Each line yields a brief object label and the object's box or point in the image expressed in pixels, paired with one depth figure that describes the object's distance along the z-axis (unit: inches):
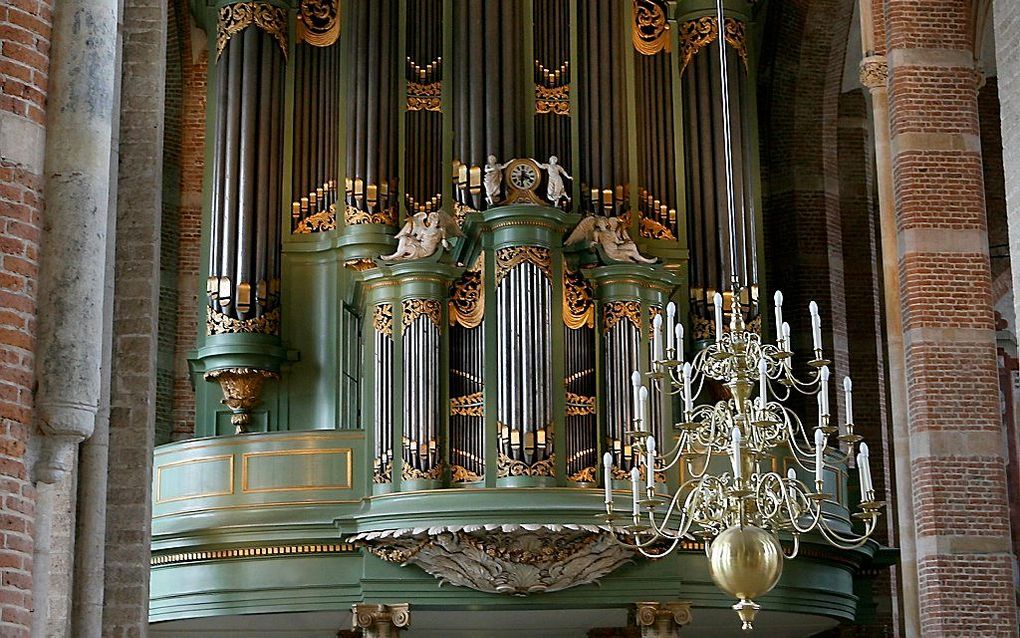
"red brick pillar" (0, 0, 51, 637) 245.3
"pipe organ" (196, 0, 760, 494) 682.2
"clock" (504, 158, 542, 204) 710.5
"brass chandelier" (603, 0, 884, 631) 422.9
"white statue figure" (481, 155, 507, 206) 712.4
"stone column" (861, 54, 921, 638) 632.4
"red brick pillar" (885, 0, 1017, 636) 606.5
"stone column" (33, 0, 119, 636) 254.2
